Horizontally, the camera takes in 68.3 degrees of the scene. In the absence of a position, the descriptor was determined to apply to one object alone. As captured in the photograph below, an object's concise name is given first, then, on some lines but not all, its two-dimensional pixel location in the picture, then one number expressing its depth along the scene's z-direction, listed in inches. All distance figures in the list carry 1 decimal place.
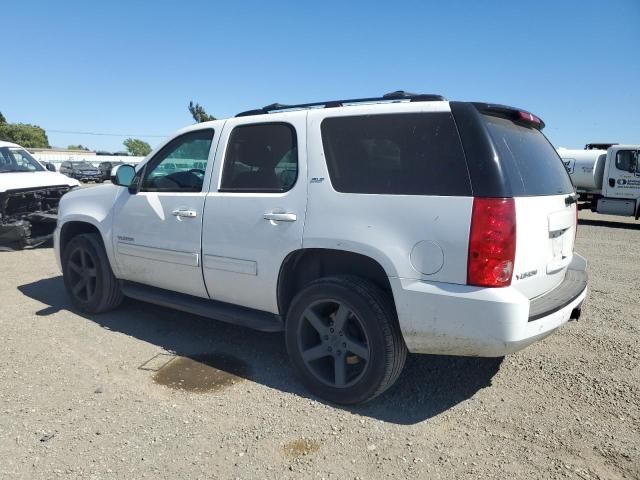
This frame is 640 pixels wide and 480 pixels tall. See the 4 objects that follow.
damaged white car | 325.4
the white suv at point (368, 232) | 105.7
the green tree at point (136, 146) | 4931.6
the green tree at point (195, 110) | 3313.0
